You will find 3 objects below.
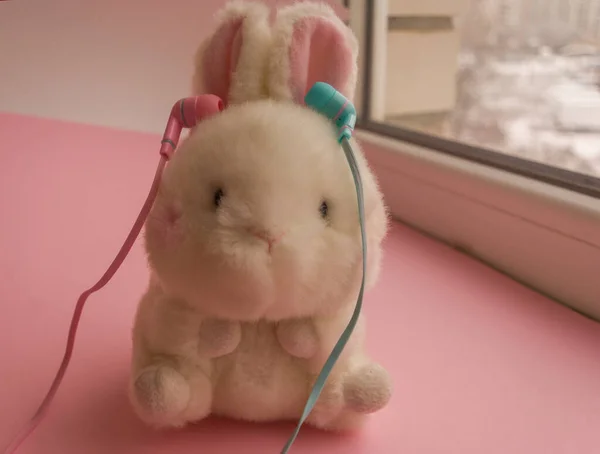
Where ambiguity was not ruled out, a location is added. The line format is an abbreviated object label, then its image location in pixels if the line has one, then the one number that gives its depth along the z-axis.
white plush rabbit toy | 0.39
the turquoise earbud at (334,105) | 0.44
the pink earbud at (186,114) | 0.46
